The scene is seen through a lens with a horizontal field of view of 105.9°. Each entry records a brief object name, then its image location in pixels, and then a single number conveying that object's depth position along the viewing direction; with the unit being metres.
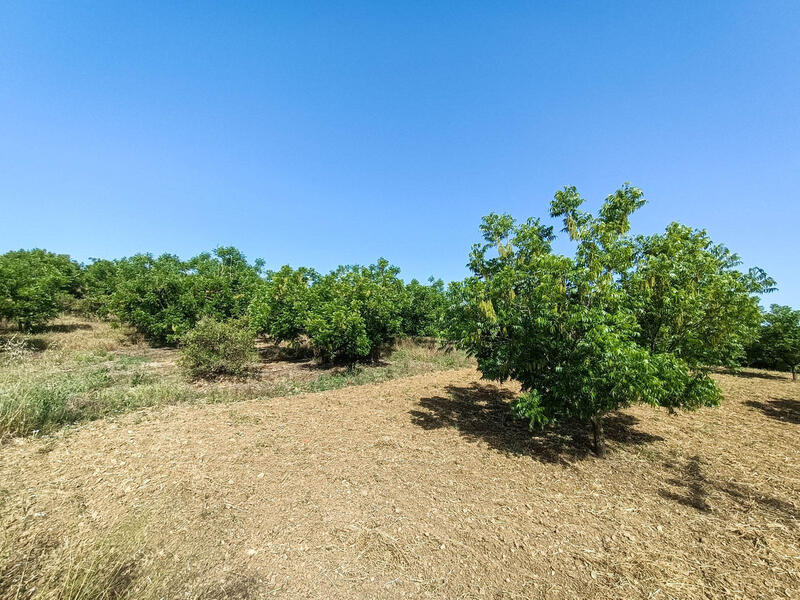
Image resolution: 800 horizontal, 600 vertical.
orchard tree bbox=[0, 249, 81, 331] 15.30
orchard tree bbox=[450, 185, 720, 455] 5.12
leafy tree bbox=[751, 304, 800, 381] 14.43
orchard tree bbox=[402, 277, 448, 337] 21.78
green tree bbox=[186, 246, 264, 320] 18.58
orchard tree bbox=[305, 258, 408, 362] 13.23
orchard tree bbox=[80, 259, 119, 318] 26.97
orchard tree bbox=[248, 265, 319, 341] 15.11
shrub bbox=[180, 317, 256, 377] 11.38
